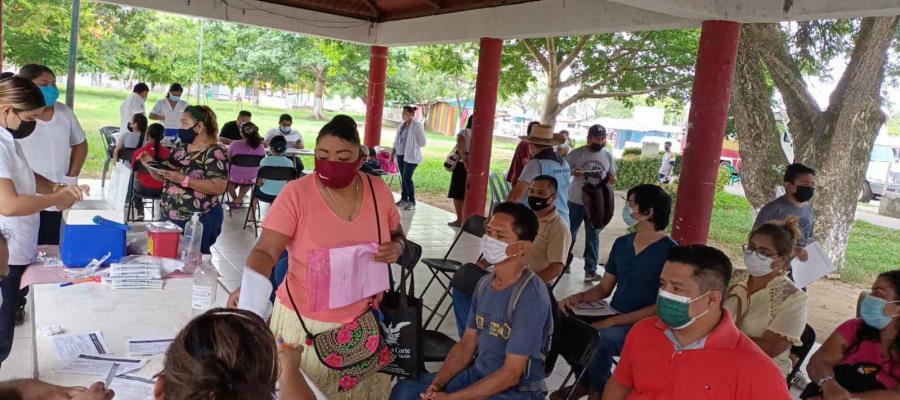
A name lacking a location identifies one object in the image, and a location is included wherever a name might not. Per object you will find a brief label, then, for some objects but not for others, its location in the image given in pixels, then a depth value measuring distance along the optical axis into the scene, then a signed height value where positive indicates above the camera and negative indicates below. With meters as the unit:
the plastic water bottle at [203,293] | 2.71 -0.79
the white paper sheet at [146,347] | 2.22 -0.86
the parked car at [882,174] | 21.06 -0.03
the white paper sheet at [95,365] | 2.06 -0.87
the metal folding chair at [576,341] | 2.81 -0.88
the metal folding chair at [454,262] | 4.93 -1.04
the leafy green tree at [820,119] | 8.95 +0.64
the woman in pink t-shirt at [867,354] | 2.82 -0.80
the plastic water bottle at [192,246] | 3.33 -0.77
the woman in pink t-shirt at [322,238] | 2.23 -0.43
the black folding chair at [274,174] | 7.25 -0.73
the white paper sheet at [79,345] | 2.17 -0.86
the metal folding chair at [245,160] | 8.16 -0.70
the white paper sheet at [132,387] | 1.94 -0.87
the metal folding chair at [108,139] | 9.24 -0.73
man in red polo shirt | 2.15 -0.67
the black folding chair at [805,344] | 3.55 -0.95
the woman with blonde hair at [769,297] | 3.03 -0.63
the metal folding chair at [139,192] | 6.32 -0.95
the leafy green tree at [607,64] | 13.91 +1.69
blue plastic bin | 3.07 -0.73
